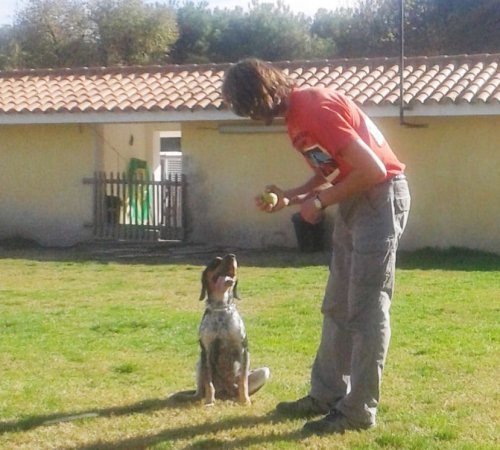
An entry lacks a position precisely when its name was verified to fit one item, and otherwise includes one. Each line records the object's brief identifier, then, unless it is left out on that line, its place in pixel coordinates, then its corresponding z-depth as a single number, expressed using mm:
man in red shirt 5266
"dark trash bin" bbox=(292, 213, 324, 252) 17188
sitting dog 6109
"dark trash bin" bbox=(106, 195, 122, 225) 19312
